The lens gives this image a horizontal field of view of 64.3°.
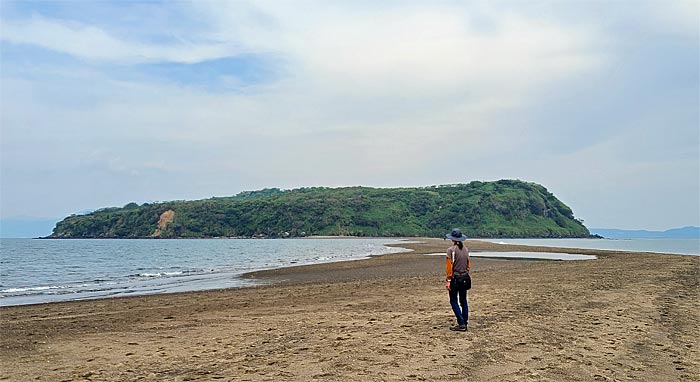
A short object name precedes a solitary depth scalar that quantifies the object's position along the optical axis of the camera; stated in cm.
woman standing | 1207
